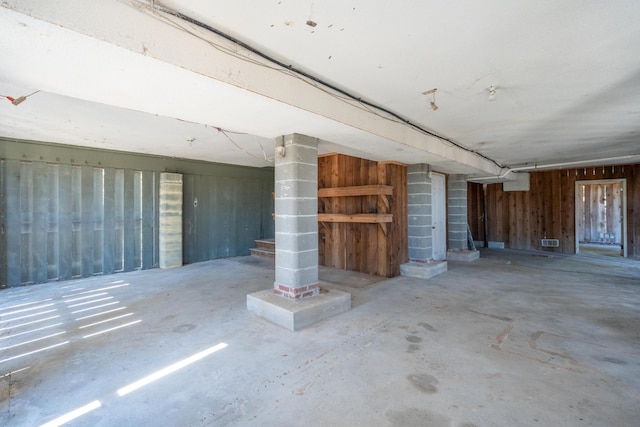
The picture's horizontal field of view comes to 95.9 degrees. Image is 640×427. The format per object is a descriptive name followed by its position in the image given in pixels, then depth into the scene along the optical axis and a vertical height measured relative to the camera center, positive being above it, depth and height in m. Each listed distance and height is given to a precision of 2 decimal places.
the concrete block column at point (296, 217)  3.51 -0.03
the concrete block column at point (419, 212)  5.94 +0.03
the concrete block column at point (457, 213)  7.83 +0.00
